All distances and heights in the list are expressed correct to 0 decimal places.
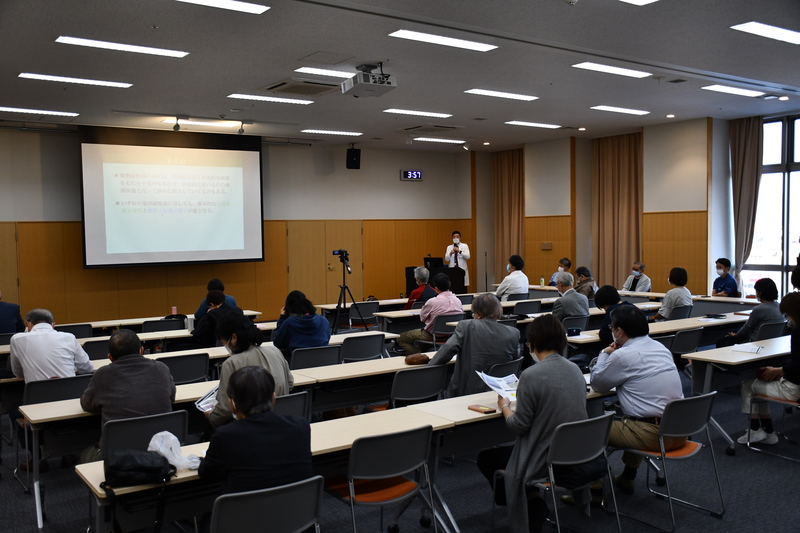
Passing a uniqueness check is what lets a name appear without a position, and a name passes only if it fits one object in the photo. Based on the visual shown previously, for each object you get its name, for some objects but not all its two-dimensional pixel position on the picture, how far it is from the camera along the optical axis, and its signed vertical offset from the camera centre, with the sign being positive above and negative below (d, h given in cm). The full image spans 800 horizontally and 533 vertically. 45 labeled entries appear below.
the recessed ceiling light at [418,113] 1049 +196
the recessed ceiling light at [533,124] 1176 +198
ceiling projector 723 +167
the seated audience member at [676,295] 809 -77
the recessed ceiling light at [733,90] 918 +197
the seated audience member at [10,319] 712 -81
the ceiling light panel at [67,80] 768 +192
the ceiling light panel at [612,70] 776 +195
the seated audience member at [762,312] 645 -79
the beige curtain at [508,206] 1541 +67
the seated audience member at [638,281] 1100 -80
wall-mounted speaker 1430 +169
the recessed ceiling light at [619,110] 1056 +198
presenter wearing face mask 1390 -41
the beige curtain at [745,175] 1175 +98
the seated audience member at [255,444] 267 -83
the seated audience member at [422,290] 880 -71
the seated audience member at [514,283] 993 -72
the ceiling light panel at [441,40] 641 +193
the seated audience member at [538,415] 336 -91
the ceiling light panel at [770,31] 634 +193
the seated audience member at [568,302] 747 -77
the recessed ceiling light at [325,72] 774 +194
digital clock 1538 +141
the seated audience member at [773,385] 498 -118
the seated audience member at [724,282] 1038 -80
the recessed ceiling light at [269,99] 920 +195
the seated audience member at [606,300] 592 -60
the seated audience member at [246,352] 375 -66
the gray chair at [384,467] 312 -111
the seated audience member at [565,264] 1084 -49
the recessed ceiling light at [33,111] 964 +192
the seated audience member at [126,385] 379 -82
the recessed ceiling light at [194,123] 1090 +195
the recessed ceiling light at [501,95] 914 +196
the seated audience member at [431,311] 748 -84
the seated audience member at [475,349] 473 -80
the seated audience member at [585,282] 895 -67
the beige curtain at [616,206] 1322 +54
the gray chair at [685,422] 372 -109
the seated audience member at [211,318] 623 -73
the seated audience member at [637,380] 391 -88
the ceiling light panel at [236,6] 544 +192
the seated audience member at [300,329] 562 -77
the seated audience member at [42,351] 488 -80
